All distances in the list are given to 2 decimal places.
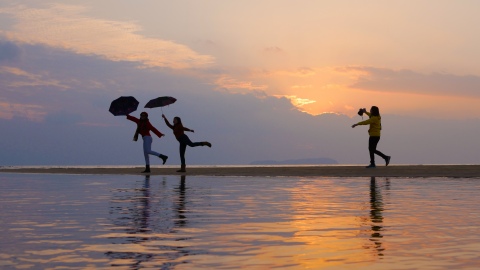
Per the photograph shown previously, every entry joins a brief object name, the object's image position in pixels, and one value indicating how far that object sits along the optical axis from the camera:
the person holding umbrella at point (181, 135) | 32.28
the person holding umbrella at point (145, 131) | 32.41
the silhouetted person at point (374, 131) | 31.28
